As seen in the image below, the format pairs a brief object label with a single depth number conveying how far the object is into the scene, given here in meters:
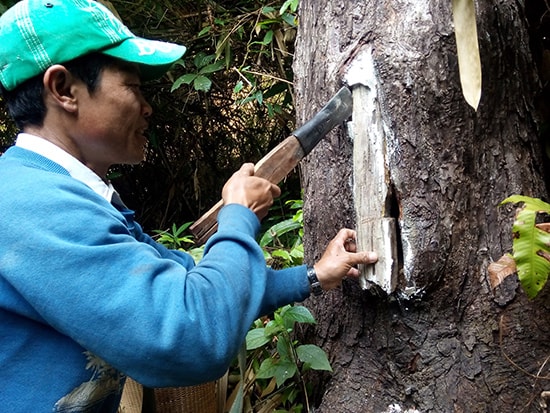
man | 0.94
